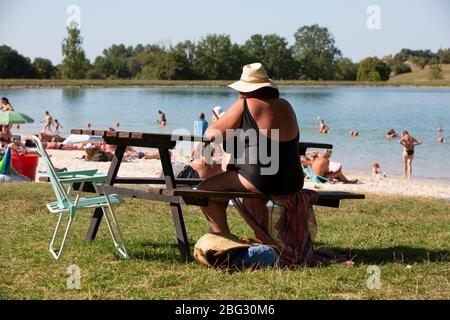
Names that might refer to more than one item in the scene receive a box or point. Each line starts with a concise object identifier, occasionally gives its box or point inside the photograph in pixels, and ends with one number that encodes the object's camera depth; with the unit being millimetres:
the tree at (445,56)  112188
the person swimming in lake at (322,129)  33250
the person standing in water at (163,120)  35094
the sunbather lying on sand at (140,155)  19447
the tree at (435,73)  101062
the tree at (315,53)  110562
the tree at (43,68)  95438
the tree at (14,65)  89275
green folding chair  4844
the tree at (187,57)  104188
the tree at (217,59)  107125
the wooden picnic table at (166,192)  4781
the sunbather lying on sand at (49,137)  22891
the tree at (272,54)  108375
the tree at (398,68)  114000
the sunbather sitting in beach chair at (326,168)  15211
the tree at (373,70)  107938
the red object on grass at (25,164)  12188
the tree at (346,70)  112625
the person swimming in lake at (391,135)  29859
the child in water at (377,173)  17075
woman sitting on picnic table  4844
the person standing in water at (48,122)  26172
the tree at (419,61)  112625
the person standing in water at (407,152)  17719
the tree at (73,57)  89750
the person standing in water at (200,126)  14033
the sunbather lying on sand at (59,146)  21080
